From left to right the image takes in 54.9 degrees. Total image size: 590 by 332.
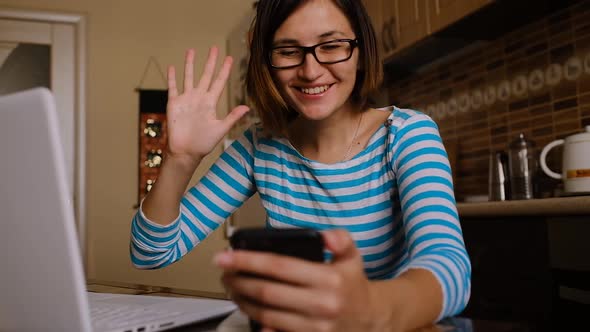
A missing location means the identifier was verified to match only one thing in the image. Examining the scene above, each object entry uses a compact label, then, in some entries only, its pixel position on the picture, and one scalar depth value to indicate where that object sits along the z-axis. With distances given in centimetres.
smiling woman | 86
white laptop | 48
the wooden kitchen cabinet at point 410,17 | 216
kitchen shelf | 150
